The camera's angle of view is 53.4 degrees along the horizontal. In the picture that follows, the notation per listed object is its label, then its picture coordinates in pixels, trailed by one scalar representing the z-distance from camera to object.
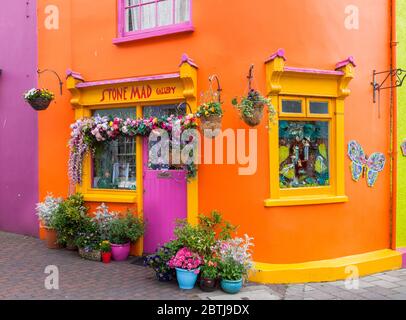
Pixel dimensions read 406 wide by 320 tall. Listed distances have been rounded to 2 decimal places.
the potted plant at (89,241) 7.18
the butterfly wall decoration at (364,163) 7.00
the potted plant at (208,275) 5.70
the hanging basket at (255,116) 5.91
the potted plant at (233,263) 5.68
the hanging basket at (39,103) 7.46
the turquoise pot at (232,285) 5.66
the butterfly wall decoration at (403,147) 7.54
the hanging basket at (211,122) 6.07
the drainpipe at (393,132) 7.36
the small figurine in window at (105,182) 7.97
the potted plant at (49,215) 7.83
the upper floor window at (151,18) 7.10
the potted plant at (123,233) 7.07
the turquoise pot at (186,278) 5.76
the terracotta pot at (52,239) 7.91
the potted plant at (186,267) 5.76
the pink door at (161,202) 7.09
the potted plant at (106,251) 7.05
